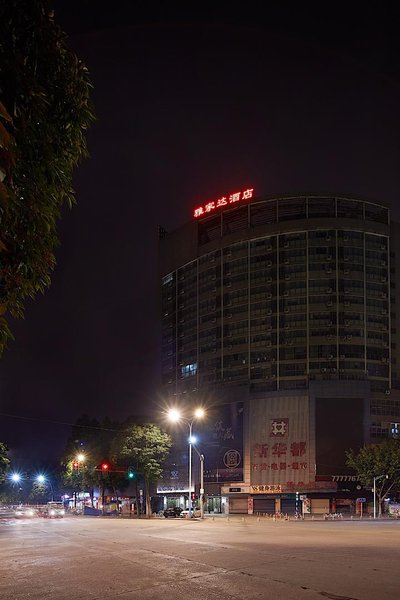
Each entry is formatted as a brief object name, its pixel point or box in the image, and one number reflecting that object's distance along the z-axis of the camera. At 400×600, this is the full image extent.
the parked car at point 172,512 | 70.31
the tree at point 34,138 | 5.55
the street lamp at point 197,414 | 52.56
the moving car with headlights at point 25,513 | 79.06
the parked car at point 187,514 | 71.50
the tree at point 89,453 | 88.31
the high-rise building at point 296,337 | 93.25
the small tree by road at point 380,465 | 75.12
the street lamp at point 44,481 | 143.68
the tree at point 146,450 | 76.25
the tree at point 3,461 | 57.69
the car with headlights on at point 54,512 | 74.19
